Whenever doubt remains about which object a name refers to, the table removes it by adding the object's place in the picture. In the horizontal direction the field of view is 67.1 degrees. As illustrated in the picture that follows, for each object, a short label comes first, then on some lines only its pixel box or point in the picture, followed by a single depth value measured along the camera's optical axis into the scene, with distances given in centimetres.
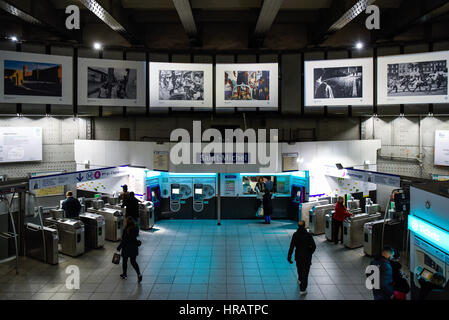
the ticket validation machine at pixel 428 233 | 537
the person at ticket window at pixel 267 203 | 1220
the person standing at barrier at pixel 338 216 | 969
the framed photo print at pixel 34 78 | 1057
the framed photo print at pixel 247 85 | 1249
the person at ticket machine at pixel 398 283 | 524
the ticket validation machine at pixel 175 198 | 1296
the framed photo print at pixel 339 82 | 1186
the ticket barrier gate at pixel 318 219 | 1097
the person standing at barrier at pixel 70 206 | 994
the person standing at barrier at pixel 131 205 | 1036
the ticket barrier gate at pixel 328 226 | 1028
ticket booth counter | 1287
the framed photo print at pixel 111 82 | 1193
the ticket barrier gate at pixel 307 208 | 1158
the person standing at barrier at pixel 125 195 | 1097
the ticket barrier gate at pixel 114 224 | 1023
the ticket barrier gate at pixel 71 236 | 884
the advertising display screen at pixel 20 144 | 1241
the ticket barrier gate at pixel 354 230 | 959
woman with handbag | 707
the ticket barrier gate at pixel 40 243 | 832
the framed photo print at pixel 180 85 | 1248
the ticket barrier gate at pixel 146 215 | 1154
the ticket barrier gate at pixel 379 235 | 898
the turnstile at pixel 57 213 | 967
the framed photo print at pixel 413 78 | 1092
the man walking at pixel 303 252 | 668
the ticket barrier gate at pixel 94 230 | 949
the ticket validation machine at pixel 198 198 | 1292
